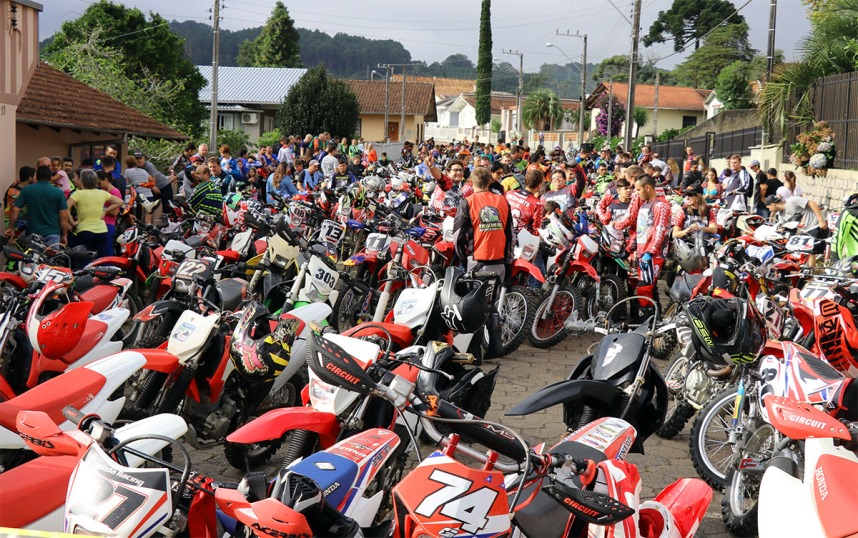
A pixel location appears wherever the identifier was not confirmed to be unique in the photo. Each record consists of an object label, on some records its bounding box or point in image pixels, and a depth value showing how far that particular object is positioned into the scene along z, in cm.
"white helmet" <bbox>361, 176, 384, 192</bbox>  1484
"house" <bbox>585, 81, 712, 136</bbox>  7375
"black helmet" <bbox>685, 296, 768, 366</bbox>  565
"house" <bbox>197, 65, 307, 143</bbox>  6412
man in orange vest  917
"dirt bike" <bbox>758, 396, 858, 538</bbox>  318
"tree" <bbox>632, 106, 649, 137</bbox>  6981
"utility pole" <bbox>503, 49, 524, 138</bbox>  6899
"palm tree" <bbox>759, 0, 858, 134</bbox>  1886
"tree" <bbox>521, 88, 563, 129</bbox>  8312
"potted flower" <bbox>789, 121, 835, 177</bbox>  1817
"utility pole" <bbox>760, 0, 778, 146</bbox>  2464
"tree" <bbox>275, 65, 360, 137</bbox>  5562
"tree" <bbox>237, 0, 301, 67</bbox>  9262
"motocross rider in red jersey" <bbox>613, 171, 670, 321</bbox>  1005
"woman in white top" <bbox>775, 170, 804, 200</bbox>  1689
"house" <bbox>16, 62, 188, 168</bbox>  1764
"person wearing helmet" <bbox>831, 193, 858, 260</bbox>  901
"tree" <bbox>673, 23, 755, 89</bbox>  8081
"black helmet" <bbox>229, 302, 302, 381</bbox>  565
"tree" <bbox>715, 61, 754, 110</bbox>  5289
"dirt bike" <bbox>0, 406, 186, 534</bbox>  348
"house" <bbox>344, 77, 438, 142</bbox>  8250
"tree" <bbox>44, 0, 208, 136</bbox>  5031
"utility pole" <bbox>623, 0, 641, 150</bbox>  2694
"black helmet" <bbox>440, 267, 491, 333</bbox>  672
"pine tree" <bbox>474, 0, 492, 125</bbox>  8729
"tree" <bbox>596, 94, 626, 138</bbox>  6825
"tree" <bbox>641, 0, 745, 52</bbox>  8638
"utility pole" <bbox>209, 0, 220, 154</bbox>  2918
